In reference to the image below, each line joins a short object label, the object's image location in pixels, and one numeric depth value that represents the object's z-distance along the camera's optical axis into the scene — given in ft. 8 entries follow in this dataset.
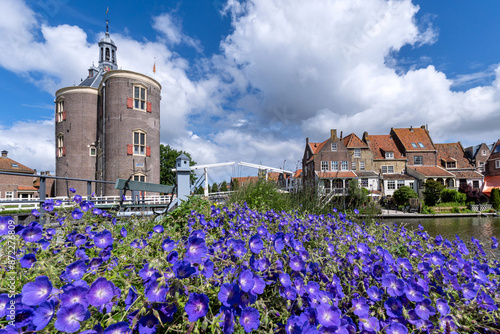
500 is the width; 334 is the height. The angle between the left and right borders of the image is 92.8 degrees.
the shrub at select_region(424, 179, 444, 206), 80.38
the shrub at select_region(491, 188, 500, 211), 75.79
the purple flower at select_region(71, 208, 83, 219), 5.60
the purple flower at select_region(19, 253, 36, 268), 3.02
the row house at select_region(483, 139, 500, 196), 108.27
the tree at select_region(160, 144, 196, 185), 103.40
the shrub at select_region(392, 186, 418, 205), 81.00
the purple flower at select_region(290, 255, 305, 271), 3.39
